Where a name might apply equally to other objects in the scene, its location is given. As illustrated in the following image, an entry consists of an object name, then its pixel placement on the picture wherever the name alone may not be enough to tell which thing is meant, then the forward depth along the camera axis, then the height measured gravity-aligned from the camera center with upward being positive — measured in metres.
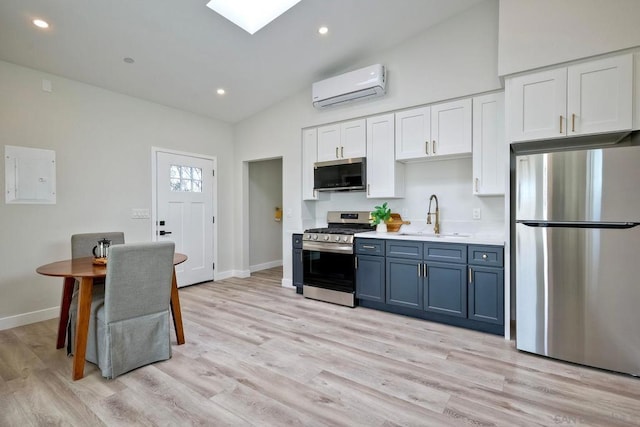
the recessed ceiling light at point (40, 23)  2.70 +1.65
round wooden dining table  2.15 -0.56
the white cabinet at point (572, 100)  2.35 +0.87
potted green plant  3.86 -0.11
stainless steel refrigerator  2.18 -0.37
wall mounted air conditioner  3.69 +1.52
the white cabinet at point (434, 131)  3.32 +0.87
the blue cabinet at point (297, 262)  4.39 -0.77
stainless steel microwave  3.96 +0.45
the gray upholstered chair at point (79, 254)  2.53 -0.42
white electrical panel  3.13 +0.37
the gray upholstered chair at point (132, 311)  2.15 -0.75
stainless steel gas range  3.76 -0.67
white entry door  4.42 -0.01
